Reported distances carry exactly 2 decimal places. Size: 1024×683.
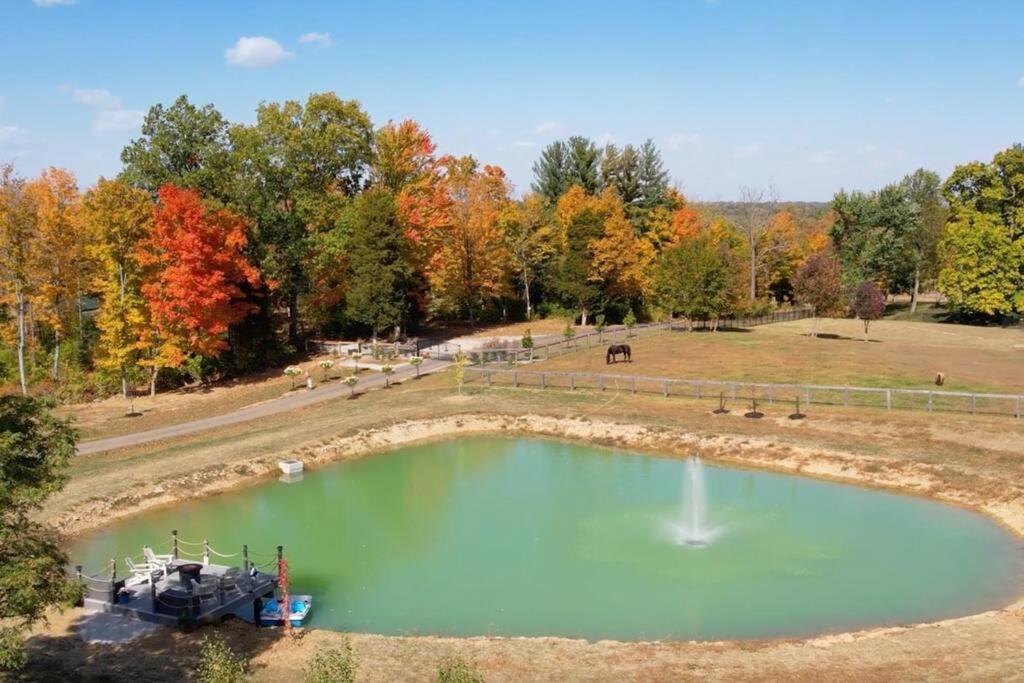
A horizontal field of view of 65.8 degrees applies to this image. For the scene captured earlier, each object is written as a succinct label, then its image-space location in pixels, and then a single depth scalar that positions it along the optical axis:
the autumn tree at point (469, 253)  70.19
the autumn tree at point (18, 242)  45.06
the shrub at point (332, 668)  12.56
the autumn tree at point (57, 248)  50.09
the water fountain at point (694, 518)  23.58
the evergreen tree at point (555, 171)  89.88
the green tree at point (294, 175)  56.34
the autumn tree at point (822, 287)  70.50
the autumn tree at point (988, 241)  69.56
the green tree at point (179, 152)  54.75
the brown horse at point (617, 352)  50.14
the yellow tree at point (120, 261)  47.44
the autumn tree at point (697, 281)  63.47
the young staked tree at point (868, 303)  61.51
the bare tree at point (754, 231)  86.06
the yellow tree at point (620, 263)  71.94
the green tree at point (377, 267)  57.78
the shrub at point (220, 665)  13.38
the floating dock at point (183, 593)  18.58
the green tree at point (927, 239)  87.44
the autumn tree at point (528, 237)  76.31
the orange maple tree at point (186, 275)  47.03
